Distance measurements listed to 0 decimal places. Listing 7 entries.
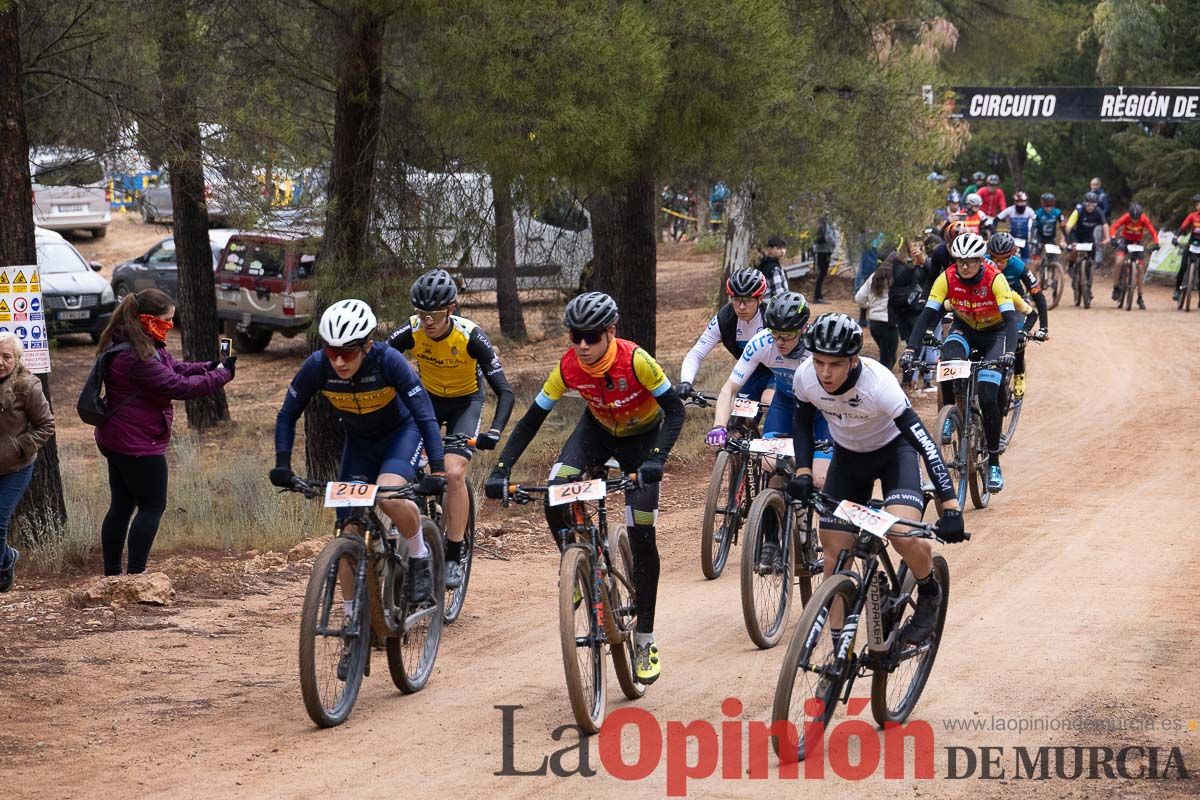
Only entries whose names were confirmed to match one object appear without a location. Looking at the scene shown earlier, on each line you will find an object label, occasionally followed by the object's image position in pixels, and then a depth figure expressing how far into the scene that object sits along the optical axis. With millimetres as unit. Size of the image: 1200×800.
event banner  28484
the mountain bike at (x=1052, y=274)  27453
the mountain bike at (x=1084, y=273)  27403
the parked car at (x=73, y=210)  36031
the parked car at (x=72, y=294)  26328
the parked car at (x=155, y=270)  28688
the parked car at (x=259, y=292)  25581
